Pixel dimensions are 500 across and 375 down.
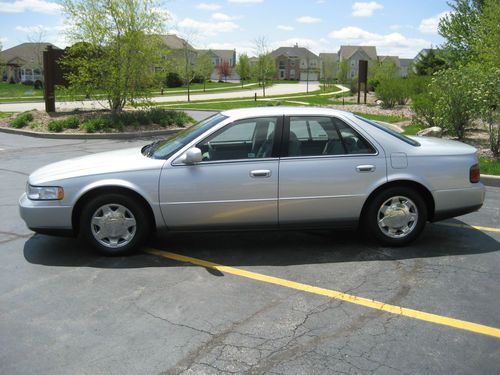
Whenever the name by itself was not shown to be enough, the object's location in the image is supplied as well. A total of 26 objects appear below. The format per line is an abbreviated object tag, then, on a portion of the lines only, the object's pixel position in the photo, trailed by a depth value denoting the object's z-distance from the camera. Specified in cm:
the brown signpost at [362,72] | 3067
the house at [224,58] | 11459
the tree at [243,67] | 7819
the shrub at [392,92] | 2530
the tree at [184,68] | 4028
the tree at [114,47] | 1672
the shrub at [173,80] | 6212
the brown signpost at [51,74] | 1827
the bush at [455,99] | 1130
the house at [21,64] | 7362
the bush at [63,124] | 1594
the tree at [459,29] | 2731
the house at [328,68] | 7481
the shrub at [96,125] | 1572
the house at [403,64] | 11778
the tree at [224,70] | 10188
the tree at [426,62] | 4938
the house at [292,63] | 11719
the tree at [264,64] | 5243
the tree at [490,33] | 1446
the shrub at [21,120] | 1688
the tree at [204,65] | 6099
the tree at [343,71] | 6519
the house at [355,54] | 11225
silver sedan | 514
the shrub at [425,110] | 1407
